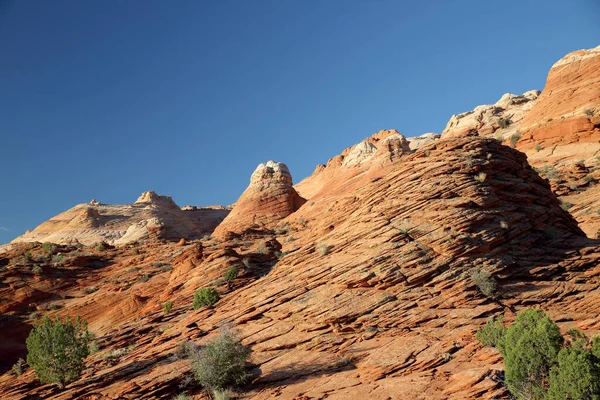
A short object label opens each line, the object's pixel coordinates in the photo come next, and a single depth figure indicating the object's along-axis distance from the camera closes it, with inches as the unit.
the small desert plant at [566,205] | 1149.7
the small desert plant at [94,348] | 818.2
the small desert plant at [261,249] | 1146.0
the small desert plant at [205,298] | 839.7
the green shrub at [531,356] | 407.6
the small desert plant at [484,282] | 589.9
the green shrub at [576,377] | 364.5
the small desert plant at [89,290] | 1274.6
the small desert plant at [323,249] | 734.5
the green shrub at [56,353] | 660.2
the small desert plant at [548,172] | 1394.2
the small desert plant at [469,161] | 763.6
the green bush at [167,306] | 905.1
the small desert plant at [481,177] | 737.6
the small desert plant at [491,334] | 492.2
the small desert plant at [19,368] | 811.4
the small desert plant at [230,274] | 945.2
